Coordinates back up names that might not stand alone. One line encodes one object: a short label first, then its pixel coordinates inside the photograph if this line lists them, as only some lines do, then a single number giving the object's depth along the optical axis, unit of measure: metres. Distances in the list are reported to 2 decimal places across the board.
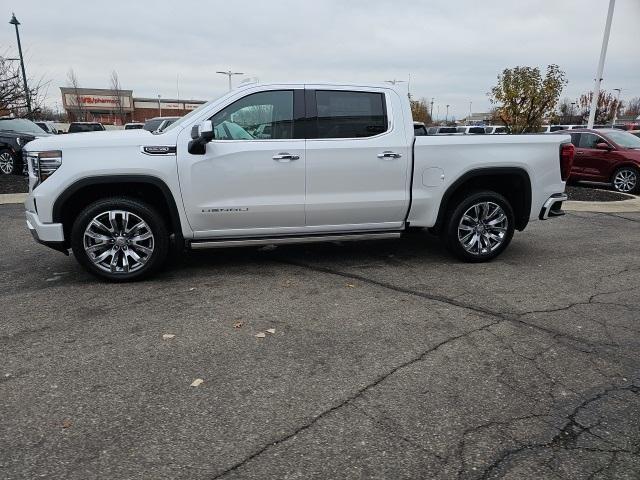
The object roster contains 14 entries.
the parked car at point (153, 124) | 14.02
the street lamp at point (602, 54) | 17.00
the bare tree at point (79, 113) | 47.41
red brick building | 68.56
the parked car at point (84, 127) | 24.97
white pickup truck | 4.92
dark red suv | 12.40
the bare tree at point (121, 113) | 53.98
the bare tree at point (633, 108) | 88.12
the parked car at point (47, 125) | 20.75
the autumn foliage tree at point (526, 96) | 15.09
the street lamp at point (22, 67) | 15.89
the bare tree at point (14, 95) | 14.24
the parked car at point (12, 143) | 13.77
